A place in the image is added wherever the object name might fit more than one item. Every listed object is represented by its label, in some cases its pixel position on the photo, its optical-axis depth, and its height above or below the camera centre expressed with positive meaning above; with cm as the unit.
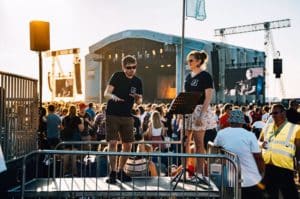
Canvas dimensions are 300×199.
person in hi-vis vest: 676 -93
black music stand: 553 -10
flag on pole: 941 +187
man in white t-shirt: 589 -84
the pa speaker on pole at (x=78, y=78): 2878 +120
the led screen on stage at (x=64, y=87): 3025 +63
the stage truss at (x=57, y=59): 3306 +294
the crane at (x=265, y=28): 5619 +874
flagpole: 705 +75
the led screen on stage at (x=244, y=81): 3508 +118
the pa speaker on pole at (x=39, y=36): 768 +103
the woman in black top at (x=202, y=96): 639 +0
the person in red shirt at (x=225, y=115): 1202 -53
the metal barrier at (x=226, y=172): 503 -90
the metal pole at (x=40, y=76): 735 +35
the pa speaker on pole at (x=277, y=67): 2752 +177
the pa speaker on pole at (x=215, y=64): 3484 +250
